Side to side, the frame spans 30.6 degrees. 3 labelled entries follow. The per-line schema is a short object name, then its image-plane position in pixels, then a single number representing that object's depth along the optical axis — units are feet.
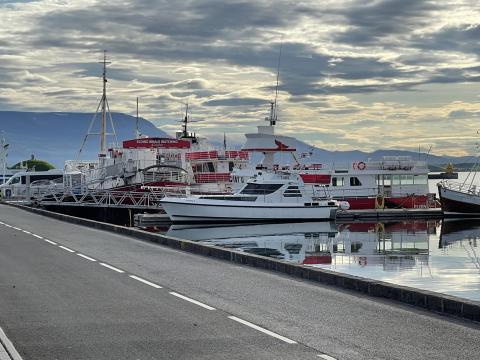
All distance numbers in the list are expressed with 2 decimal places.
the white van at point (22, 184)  282.77
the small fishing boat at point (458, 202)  231.09
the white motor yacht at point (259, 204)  196.44
